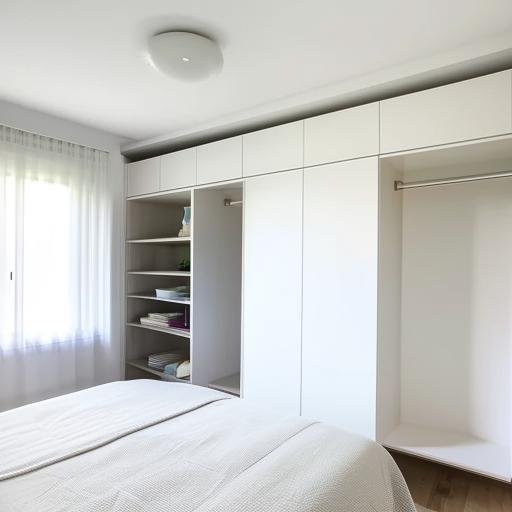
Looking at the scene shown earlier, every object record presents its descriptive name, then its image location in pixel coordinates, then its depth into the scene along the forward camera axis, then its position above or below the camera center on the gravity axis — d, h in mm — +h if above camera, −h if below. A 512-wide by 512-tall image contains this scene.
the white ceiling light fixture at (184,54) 1929 +987
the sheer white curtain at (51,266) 2961 -84
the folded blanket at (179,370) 3445 -983
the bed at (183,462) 1219 -731
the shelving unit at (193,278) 3336 -210
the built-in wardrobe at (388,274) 2354 -117
